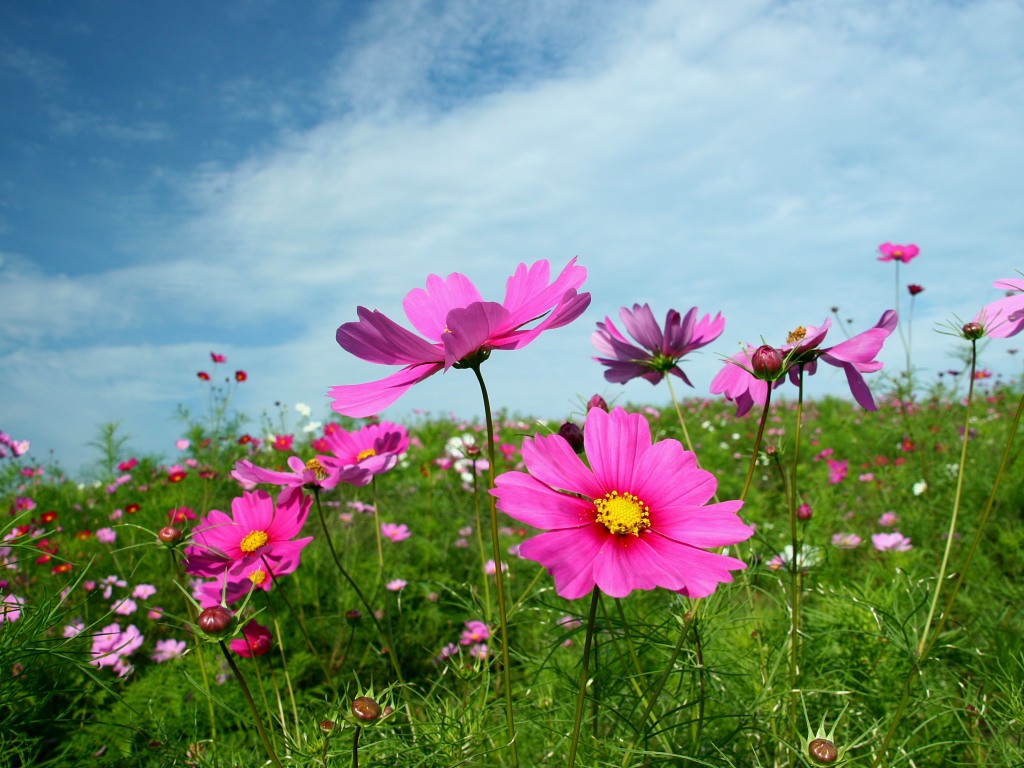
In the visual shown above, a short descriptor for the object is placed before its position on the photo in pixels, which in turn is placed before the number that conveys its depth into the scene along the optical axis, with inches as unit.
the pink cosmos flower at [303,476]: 14.7
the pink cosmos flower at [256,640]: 14.7
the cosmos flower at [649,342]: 14.7
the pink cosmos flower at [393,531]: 79.3
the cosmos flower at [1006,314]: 12.3
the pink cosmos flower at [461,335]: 9.6
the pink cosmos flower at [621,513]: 9.0
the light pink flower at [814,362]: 11.8
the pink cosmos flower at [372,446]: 15.0
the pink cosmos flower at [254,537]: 14.9
